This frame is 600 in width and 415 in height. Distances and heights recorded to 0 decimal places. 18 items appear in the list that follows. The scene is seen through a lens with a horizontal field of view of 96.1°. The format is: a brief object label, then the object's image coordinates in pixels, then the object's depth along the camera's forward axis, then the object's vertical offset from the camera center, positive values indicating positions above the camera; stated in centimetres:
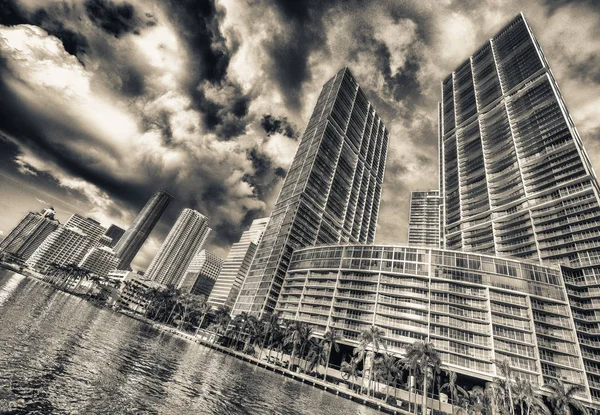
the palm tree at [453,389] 6124 +615
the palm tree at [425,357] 6016 +971
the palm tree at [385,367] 6788 +632
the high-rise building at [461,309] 7350 +2791
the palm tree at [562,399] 5409 +937
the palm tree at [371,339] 6955 +1164
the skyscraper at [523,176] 8412 +9847
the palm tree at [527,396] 4919 +711
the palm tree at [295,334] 8279 +864
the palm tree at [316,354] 8294 +515
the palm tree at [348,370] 7228 +352
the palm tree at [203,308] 13138 +1233
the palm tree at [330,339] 8016 +979
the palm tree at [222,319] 11256 +842
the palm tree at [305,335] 8412 +924
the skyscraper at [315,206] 12756 +8746
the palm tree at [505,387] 5188 +803
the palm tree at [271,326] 9093 +929
